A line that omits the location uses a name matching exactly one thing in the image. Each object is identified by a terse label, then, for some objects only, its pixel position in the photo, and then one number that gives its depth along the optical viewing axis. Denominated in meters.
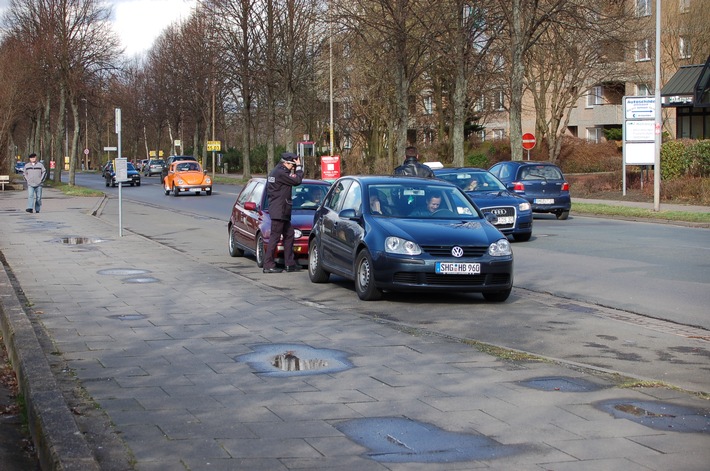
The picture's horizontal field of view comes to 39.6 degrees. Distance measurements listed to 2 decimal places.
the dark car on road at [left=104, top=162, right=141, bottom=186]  63.83
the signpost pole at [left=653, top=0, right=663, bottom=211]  28.62
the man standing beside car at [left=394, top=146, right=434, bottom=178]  21.60
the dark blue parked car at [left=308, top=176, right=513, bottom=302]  11.26
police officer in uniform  14.55
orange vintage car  46.97
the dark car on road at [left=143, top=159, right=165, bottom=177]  89.06
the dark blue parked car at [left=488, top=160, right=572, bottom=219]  25.95
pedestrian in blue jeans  30.12
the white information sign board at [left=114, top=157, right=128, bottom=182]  21.59
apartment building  47.06
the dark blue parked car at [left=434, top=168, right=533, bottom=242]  19.88
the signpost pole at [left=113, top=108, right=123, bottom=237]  21.97
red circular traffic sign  39.53
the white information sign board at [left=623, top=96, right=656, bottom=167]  32.03
